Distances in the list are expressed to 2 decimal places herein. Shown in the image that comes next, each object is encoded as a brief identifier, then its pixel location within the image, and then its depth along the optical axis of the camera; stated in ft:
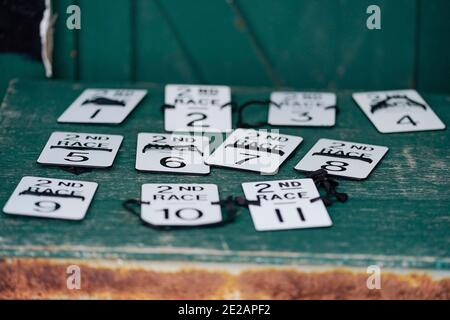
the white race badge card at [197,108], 6.84
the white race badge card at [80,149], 6.11
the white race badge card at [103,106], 6.95
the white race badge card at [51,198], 5.34
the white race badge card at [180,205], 5.28
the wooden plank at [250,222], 4.97
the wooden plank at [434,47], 8.18
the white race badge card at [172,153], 6.07
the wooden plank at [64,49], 8.14
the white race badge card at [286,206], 5.30
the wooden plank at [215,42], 8.20
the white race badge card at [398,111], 6.93
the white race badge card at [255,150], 6.14
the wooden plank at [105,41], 8.19
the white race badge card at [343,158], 6.05
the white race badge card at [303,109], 7.02
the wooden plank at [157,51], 8.23
